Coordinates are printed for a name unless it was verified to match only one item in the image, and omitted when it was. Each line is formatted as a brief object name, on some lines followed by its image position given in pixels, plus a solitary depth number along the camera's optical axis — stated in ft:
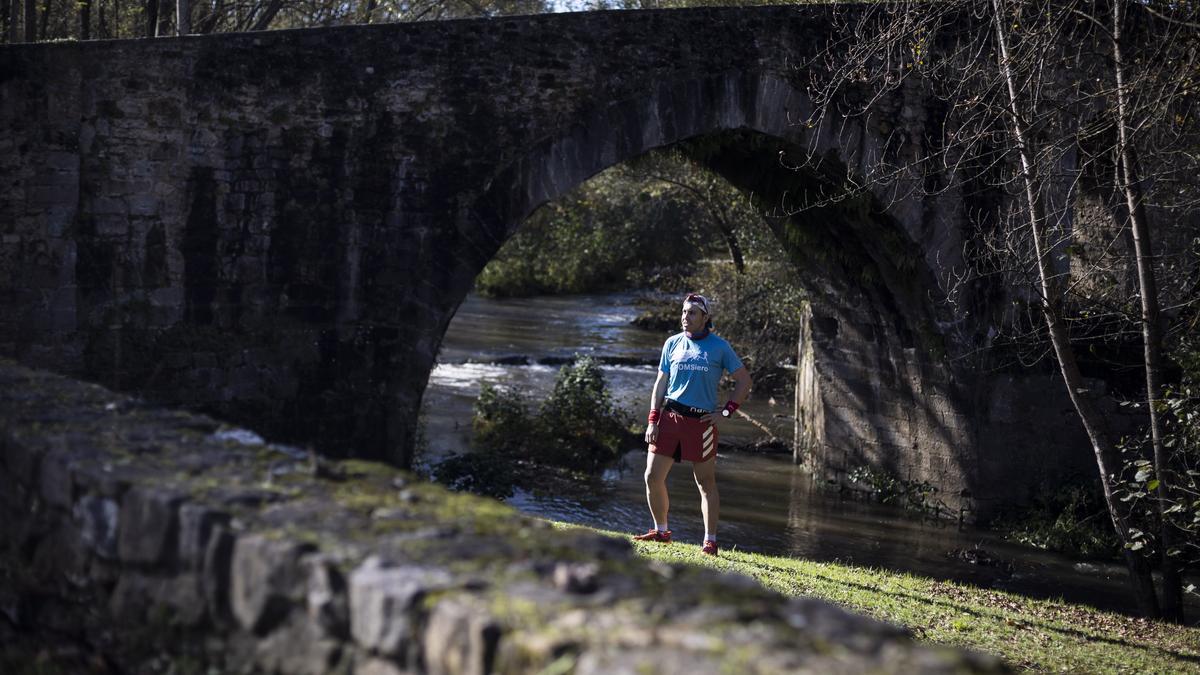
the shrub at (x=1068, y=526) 40.75
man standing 26.99
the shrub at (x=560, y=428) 49.32
